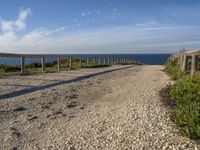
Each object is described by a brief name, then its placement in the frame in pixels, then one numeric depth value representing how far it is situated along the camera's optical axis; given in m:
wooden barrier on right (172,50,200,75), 5.79
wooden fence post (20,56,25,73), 8.93
